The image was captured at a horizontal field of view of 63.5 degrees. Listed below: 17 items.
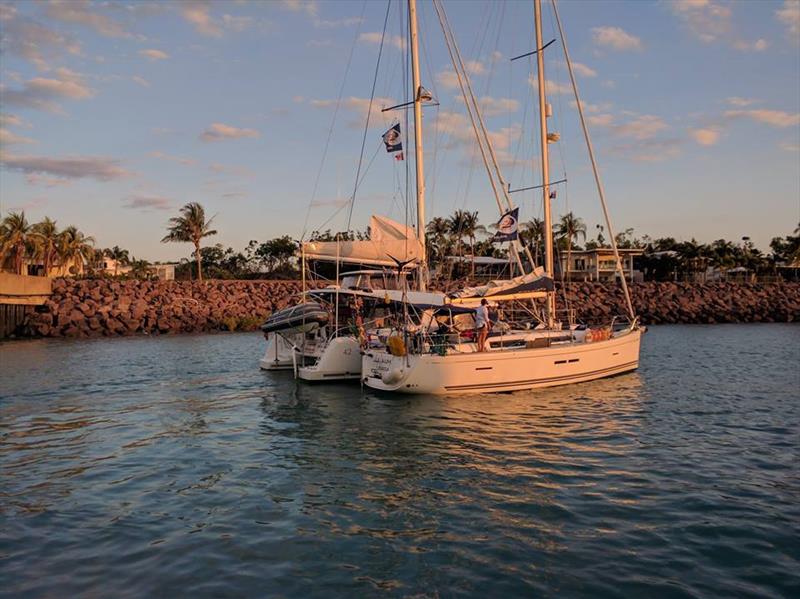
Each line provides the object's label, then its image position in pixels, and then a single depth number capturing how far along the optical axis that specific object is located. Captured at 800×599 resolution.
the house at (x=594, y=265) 84.88
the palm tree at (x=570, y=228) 90.12
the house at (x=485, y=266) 70.62
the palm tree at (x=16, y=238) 62.91
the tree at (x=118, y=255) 109.44
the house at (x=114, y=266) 98.30
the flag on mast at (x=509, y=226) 23.97
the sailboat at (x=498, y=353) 20.14
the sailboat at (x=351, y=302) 24.00
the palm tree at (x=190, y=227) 75.25
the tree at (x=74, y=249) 71.62
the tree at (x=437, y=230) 84.76
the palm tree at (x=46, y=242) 67.38
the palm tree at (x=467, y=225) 87.31
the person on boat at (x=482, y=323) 20.64
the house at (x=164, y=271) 85.19
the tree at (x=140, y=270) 82.04
